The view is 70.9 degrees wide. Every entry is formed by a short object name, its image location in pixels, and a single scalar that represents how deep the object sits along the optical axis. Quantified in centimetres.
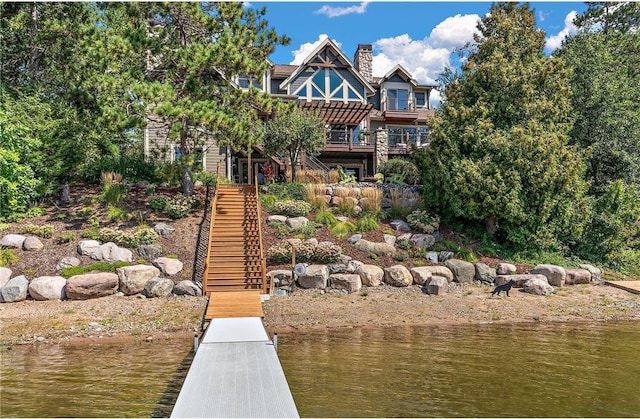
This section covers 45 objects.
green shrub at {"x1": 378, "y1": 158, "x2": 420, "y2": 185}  2549
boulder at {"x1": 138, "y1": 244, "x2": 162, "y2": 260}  1614
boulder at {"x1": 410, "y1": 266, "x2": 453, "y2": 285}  1577
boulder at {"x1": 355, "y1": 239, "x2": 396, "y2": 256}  1730
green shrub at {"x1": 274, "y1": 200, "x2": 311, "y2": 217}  1950
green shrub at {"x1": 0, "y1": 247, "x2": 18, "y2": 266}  1495
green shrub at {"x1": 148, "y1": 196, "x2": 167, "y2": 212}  1914
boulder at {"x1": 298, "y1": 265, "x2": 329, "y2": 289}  1510
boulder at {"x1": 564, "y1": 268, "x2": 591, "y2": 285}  1634
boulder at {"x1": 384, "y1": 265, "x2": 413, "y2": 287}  1557
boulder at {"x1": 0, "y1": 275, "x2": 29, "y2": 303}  1344
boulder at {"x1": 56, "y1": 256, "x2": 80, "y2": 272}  1499
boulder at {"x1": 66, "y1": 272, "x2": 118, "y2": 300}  1363
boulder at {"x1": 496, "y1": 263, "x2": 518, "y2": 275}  1656
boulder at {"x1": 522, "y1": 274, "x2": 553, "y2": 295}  1526
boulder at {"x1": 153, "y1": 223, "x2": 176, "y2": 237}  1756
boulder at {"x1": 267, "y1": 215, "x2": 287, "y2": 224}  1884
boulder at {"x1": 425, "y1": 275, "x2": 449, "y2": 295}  1504
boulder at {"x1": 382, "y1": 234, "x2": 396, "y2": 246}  1803
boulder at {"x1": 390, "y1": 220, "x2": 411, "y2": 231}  1909
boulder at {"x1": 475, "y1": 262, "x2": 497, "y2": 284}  1631
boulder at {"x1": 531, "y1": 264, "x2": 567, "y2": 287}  1609
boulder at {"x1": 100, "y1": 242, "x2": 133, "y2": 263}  1566
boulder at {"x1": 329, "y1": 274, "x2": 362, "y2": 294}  1503
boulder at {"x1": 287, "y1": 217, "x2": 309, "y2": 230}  1867
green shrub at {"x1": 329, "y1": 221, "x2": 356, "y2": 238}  1828
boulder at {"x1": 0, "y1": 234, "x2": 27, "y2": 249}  1570
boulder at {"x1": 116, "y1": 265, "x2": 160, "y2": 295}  1416
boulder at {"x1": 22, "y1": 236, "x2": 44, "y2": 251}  1574
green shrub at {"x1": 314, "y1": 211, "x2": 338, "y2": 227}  1911
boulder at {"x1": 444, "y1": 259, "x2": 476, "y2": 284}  1620
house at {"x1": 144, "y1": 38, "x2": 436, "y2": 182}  3081
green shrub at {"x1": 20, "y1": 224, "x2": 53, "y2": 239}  1648
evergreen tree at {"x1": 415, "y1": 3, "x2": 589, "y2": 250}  1750
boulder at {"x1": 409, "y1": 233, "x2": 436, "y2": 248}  1809
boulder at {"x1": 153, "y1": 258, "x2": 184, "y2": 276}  1533
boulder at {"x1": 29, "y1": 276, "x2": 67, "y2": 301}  1362
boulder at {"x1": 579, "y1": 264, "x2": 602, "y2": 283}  1673
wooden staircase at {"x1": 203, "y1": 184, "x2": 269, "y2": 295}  1476
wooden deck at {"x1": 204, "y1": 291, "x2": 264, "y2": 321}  1130
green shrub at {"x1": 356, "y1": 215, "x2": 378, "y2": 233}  1878
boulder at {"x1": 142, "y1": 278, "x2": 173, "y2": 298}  1406
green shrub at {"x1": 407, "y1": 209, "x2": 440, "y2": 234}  1888
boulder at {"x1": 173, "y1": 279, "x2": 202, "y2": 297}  1421
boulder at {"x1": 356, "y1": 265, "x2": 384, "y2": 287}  1557
